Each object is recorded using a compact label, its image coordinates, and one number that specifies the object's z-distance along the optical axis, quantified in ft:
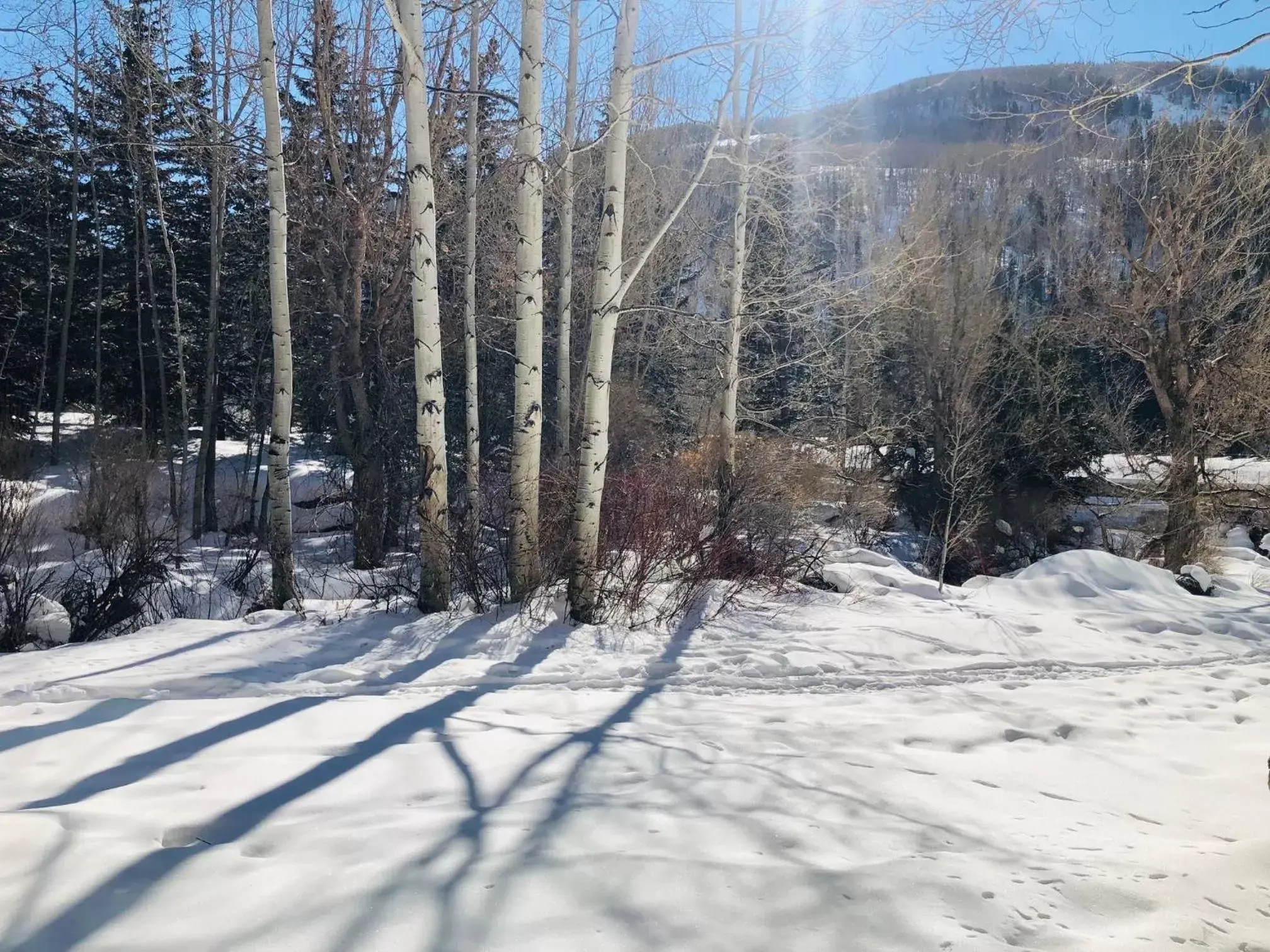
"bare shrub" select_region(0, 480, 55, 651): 21.17
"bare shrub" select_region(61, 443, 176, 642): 23.75
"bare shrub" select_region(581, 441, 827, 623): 22.57
